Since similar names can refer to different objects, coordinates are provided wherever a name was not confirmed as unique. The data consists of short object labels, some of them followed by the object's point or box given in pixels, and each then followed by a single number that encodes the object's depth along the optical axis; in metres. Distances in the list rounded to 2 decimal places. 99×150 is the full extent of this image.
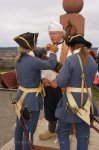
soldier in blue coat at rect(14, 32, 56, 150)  2.71
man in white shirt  2.85
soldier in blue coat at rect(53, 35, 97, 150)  2.52
